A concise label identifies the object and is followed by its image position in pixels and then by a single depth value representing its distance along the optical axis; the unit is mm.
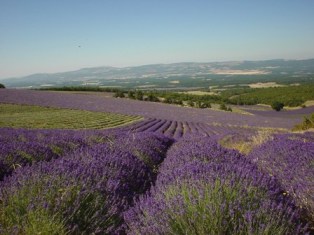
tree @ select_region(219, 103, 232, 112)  50875
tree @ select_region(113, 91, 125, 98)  51369
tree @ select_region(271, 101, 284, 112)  63906
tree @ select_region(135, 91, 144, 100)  51156
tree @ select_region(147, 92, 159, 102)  52281
